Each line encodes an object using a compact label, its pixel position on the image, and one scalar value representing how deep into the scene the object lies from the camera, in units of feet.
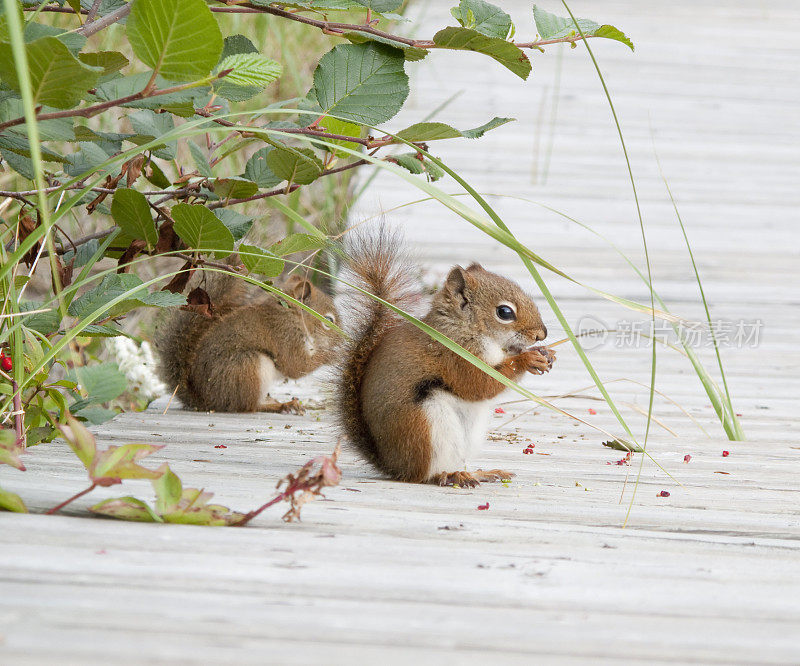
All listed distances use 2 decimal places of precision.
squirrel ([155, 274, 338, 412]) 8.53
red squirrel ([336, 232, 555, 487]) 7.70
